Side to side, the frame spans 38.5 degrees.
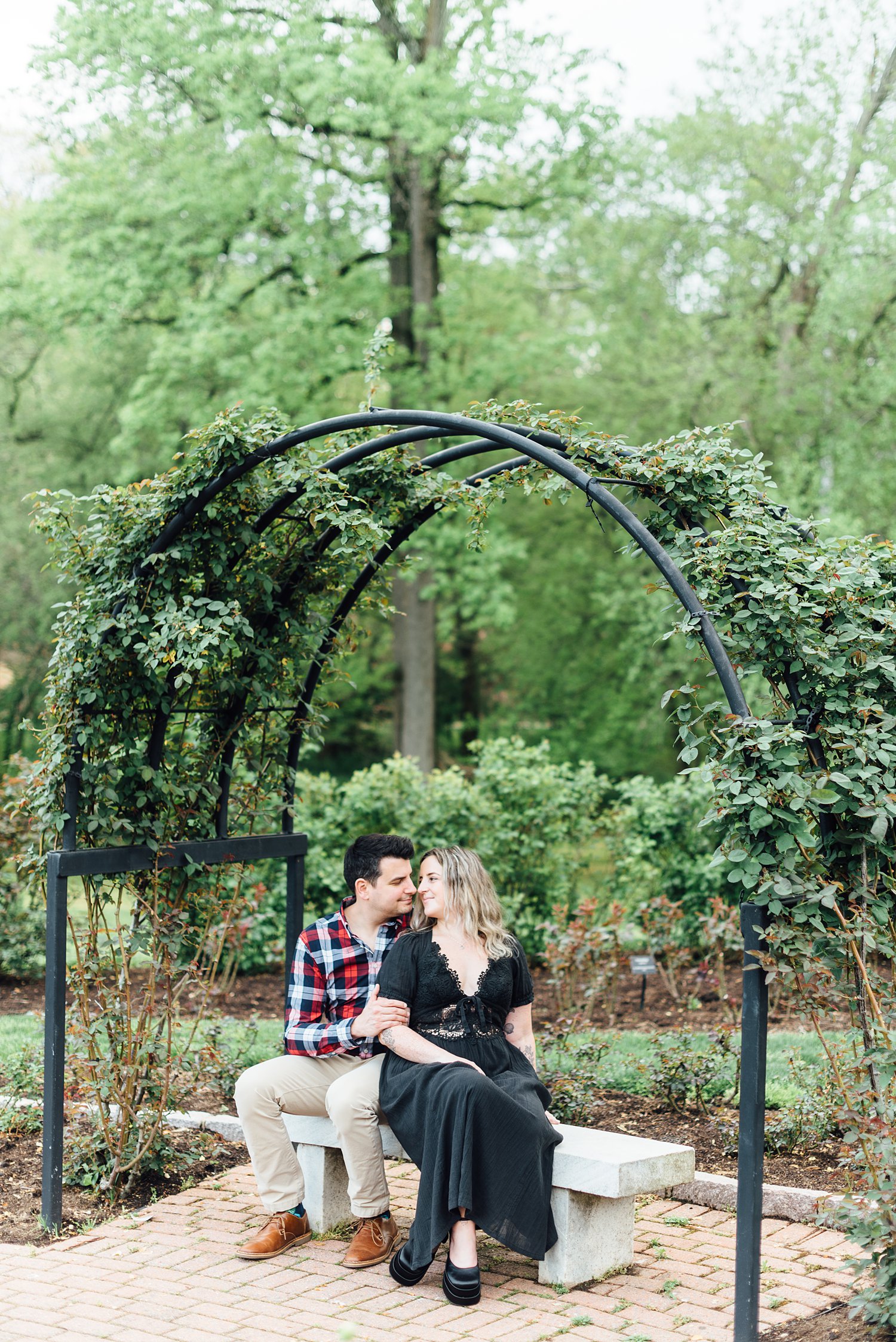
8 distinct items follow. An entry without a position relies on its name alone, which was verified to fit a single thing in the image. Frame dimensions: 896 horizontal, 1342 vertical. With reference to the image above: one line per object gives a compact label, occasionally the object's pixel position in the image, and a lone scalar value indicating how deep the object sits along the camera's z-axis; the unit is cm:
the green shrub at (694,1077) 543
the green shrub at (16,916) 866
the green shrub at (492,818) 892
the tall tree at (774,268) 1388
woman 382
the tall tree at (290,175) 1370
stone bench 381
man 416
